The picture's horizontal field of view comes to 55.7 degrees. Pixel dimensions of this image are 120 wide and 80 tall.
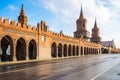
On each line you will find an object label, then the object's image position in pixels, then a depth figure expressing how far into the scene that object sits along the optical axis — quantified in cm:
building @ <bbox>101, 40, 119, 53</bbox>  6145
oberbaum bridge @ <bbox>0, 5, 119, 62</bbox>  1697
